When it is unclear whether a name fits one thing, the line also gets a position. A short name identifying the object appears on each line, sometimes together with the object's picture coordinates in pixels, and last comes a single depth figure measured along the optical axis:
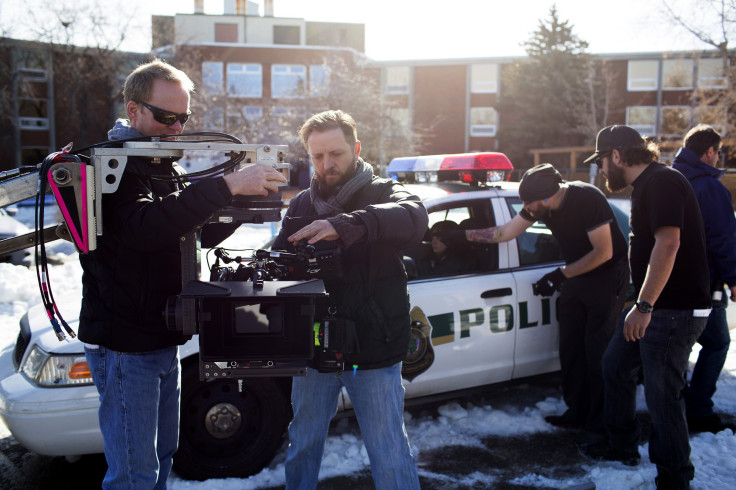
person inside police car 4.24
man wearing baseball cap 2.98
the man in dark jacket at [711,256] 3.93
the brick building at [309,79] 34.09
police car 3.15
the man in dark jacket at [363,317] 2.42
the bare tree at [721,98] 26.98
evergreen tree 34.47
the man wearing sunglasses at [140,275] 1.98
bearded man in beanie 3.94
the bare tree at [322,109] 26.28
